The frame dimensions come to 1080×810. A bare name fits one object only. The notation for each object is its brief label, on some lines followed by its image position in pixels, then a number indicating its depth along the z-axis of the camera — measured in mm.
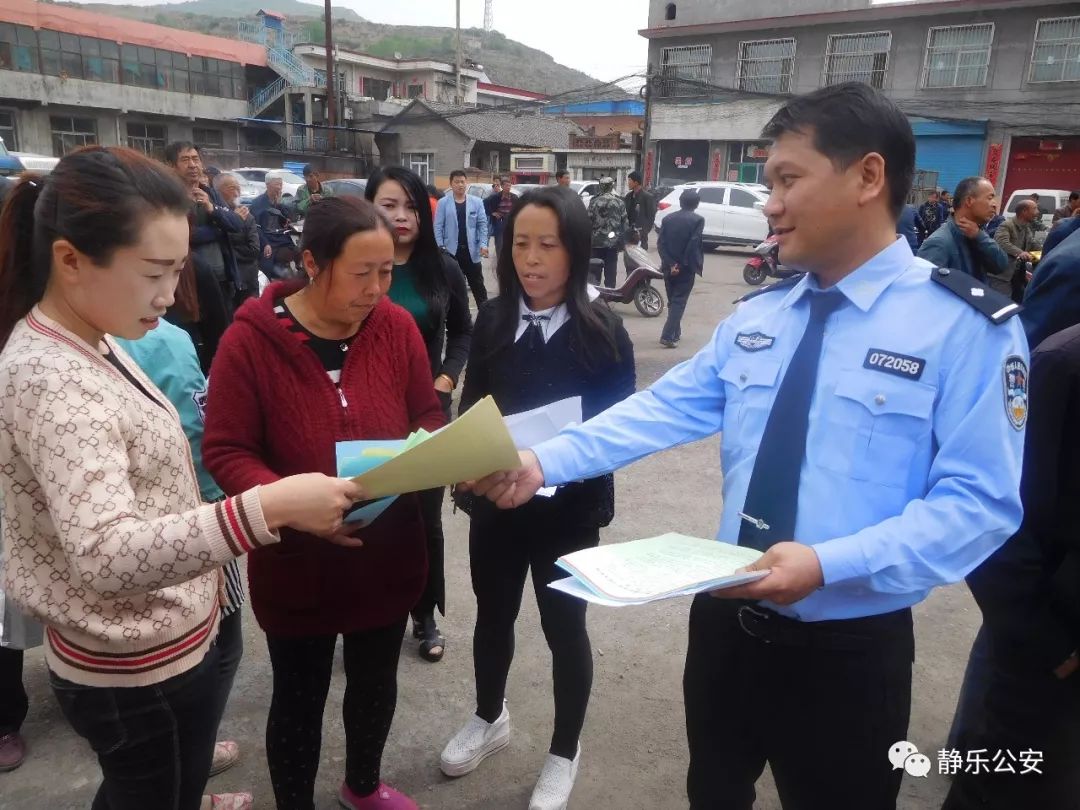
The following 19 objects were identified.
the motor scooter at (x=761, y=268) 11711
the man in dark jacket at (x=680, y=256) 7949
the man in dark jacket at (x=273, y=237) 6719
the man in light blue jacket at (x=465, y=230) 7992
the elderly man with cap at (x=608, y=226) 9680
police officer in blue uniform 1158
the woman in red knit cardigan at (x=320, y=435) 1673
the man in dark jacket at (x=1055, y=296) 1905
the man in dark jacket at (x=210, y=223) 4148
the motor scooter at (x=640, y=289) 8562
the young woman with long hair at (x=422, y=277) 2750
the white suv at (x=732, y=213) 16547
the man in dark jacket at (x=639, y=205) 11289
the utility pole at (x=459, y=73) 40412
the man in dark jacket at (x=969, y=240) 4730
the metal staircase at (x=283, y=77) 33938
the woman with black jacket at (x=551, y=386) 2086
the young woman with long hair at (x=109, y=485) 1109
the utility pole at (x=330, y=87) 22461
